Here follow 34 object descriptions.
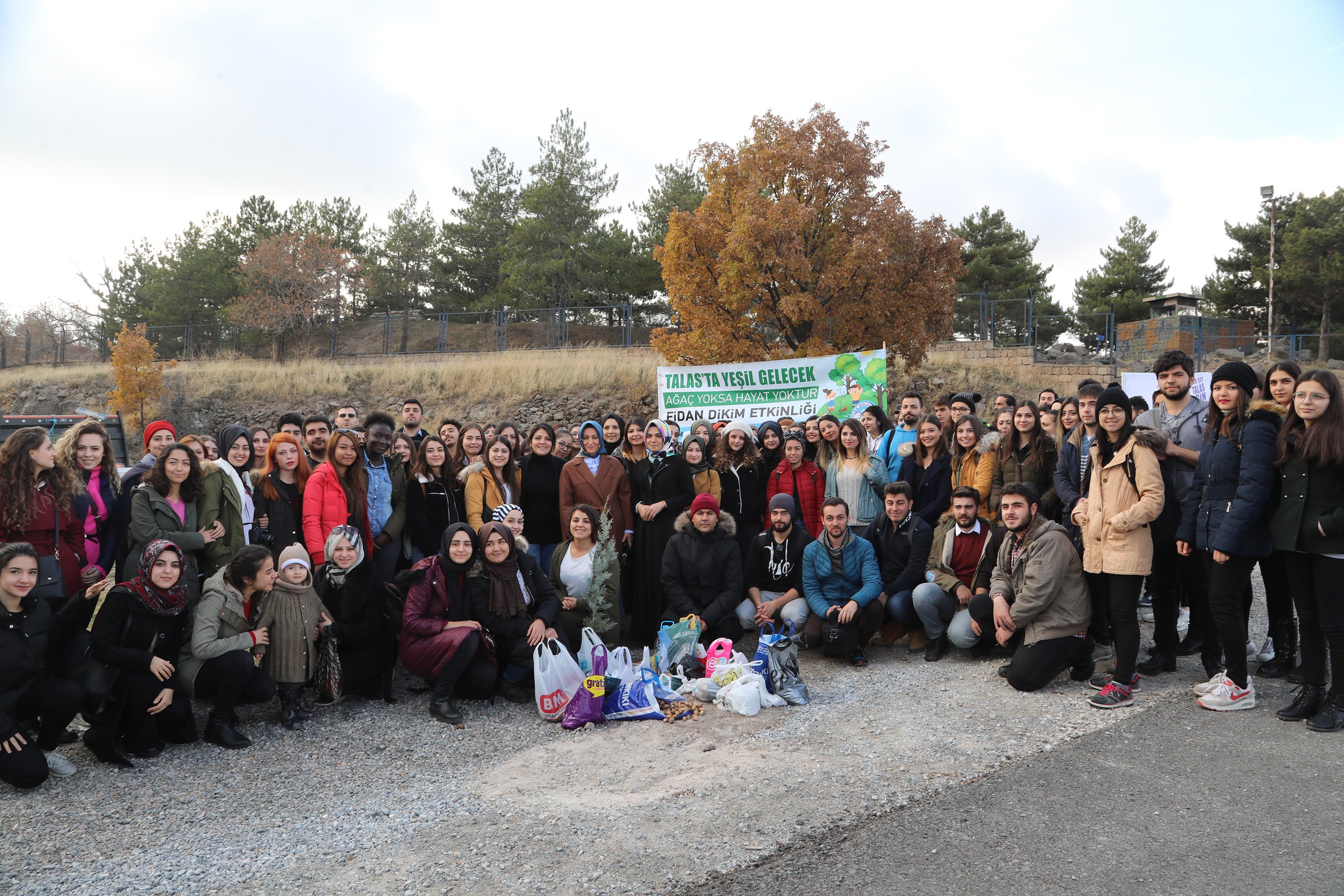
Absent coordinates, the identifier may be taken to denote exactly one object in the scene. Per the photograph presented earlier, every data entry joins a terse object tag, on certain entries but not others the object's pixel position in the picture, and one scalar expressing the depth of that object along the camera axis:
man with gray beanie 7.07
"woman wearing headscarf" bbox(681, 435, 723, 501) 7.61
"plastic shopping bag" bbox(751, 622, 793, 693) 5.82
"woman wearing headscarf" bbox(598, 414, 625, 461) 8.02
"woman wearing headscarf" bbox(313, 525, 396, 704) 5.83
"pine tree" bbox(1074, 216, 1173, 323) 33.97
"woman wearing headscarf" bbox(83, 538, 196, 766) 4.84
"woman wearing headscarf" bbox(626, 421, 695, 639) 7.36
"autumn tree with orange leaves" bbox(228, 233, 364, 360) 33.28
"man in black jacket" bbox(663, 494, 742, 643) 6.77
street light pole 31.30
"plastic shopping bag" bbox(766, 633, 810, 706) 5.73
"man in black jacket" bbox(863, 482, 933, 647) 6.88
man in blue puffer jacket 6.74
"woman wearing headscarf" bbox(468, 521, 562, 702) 5.92
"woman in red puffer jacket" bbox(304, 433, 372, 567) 6.14
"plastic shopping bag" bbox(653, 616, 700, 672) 6.25
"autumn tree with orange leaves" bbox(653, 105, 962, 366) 14.38
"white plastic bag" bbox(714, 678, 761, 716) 5.49
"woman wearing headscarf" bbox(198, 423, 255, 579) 5.88
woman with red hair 6.19
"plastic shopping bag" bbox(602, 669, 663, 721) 5.54
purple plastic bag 5.39
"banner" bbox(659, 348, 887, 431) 11.94
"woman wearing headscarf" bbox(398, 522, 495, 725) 5.68
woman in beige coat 5.37
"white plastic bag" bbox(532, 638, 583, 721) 5.51
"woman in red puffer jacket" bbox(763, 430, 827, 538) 7.82
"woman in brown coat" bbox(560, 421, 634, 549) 7.32
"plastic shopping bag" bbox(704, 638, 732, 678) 6.03
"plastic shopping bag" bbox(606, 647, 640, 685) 5.81
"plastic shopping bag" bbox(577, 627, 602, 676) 5.76
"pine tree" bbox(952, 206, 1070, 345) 31.88
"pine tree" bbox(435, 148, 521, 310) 38.28
